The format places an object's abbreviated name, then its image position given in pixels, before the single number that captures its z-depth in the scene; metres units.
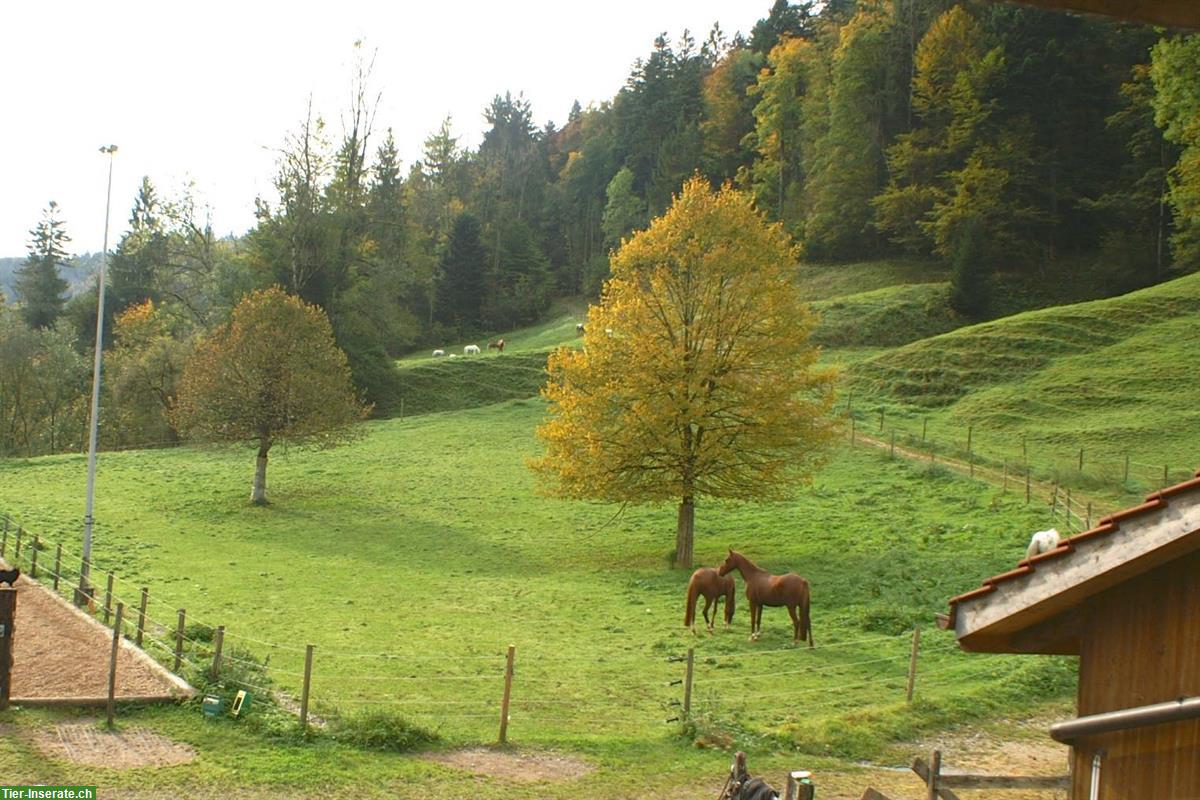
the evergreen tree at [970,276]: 62.66
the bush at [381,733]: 14.58
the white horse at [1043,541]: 24.11
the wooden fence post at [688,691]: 15.88
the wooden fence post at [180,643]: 17.36
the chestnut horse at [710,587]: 23.59
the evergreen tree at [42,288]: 97.25
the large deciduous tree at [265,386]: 41.78
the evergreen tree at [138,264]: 86.06
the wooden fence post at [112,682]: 14.82
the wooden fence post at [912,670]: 16.91
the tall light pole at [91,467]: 24.89
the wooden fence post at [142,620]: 19.64
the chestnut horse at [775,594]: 21.83
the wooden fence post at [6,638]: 15.00
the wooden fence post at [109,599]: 20.81
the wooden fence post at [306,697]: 14.66
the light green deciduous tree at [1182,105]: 53.19
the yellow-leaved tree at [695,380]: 30.88
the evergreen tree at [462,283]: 95.81
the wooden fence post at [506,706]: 15.04
